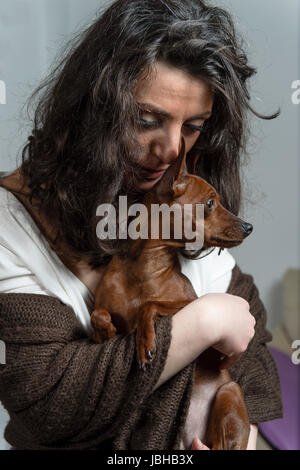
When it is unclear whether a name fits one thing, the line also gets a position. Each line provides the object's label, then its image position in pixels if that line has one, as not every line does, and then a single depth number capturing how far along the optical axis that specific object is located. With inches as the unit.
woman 41.5
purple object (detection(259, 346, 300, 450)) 74.4
